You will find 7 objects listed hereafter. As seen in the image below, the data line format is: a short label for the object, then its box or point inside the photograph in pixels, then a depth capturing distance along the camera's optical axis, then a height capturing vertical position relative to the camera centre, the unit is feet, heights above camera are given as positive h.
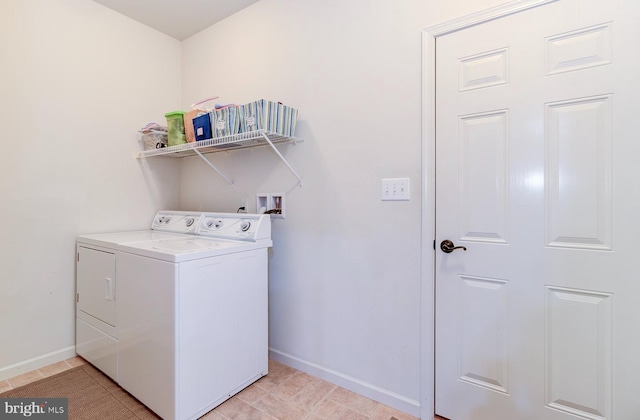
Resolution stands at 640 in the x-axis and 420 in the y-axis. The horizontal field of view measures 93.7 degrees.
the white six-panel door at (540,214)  3.67 -0.08
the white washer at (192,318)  4.59 -1.87
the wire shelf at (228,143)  5.85 +1.41
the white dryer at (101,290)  5.70 -1.69
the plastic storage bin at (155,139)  7.68 +1.78
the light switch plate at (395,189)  5.04 +0.33
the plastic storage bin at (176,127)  7.17 +1.93
